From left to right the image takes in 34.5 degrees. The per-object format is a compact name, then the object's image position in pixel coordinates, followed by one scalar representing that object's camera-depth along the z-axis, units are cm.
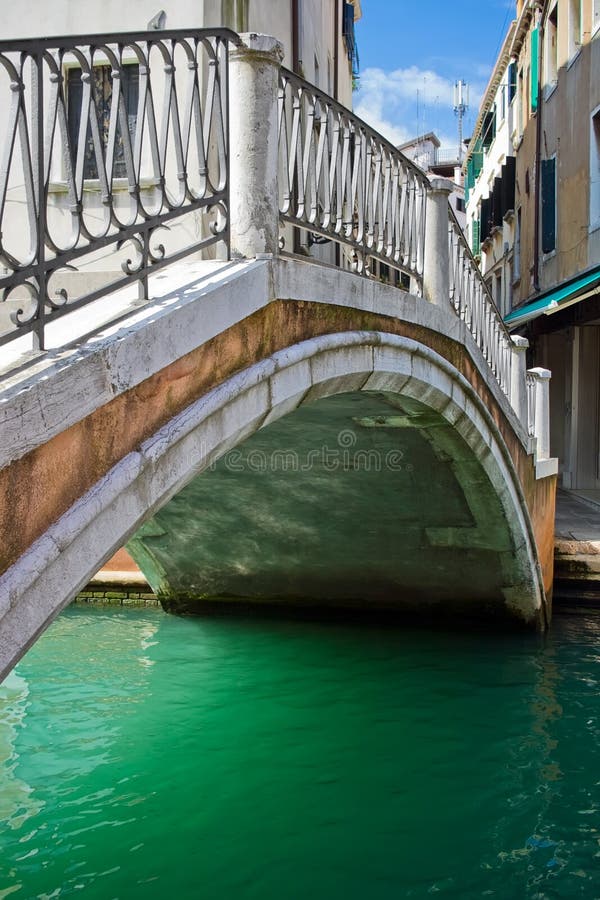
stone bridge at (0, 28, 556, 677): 210
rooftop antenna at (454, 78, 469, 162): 3668
